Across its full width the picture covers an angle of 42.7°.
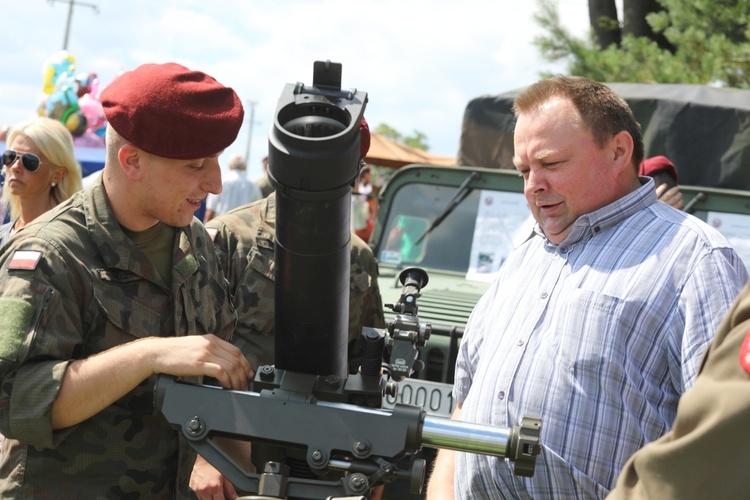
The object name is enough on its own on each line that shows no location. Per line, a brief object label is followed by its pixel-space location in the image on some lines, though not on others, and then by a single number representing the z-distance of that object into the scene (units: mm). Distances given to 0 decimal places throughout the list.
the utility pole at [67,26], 35162
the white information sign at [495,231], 5641
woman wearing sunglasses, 4305
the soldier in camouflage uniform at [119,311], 2094
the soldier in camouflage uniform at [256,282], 3592
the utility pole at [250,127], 56306
